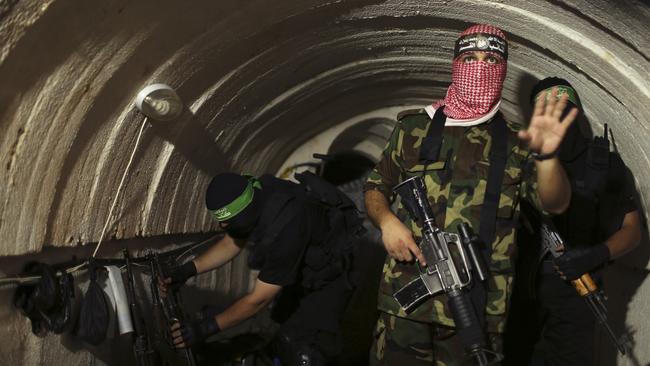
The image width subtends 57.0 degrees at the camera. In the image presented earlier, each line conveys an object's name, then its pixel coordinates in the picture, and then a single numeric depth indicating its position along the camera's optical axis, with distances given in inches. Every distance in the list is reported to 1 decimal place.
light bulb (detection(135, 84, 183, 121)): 119.6
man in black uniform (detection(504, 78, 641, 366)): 133.0
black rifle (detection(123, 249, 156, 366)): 127.4
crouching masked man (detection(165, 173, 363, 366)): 139.7
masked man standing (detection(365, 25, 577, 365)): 110.6
